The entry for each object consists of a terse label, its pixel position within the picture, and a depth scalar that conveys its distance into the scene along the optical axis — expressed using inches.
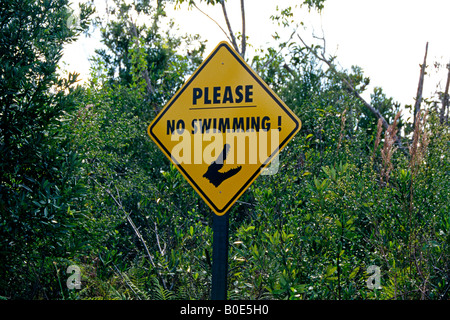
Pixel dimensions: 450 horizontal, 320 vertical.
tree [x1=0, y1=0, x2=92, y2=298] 201.9
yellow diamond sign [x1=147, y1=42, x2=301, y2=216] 143.3
